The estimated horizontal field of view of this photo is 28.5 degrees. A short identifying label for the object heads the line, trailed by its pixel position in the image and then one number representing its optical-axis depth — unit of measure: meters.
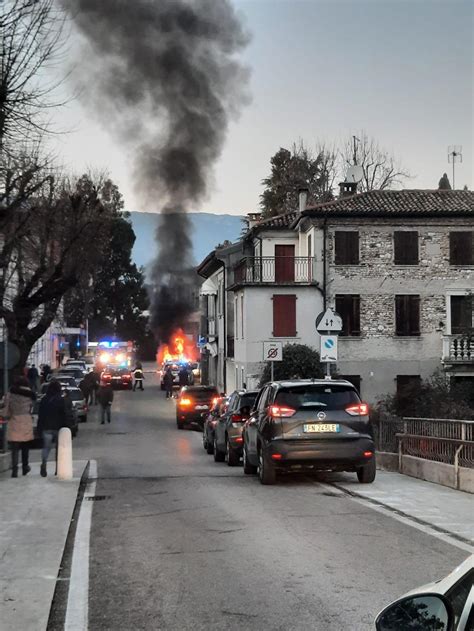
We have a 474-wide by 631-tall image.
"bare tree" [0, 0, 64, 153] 13.99
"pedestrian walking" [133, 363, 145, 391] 68.25
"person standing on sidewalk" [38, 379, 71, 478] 16.33
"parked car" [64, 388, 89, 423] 35.41
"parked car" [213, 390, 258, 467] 19.62
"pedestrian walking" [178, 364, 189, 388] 62.28
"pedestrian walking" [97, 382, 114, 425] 37.75
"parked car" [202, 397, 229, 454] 23.33
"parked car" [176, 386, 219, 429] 36.03
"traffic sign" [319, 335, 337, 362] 18.95
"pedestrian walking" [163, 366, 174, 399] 57.94
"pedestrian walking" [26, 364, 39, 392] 44.66
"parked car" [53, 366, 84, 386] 48.78
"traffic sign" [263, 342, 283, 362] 23.67
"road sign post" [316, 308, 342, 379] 18.98
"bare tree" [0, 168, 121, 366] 33.41
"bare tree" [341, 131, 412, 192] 62.71
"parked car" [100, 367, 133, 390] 66.38
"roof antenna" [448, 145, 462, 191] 61.00
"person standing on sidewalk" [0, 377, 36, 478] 16.00
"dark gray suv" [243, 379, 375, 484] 14.25
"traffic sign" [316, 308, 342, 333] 19.18
